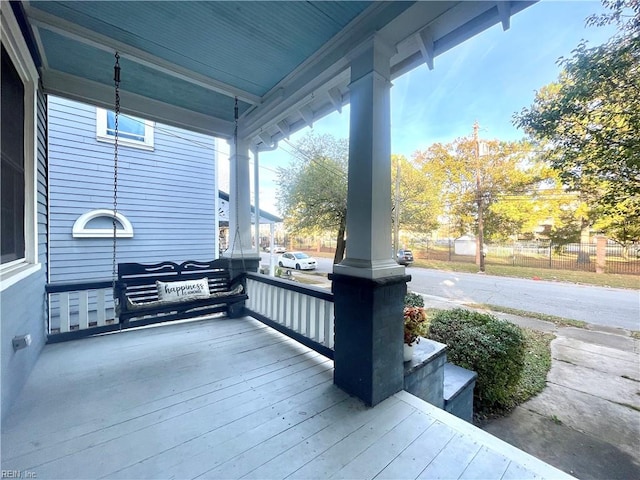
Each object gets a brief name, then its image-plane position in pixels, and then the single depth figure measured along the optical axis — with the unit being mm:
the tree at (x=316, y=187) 9852
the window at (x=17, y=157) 1646
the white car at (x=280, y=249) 17614
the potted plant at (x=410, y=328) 2170
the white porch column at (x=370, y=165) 1850
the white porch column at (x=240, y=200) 3781
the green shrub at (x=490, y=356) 2961
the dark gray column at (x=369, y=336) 1795
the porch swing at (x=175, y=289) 2561
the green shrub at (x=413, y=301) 4848
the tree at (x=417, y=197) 12258
